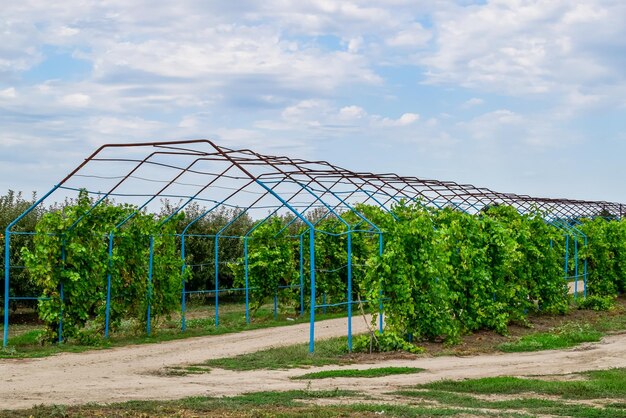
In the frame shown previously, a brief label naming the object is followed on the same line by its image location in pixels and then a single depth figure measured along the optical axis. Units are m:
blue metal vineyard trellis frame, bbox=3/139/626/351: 18.89
